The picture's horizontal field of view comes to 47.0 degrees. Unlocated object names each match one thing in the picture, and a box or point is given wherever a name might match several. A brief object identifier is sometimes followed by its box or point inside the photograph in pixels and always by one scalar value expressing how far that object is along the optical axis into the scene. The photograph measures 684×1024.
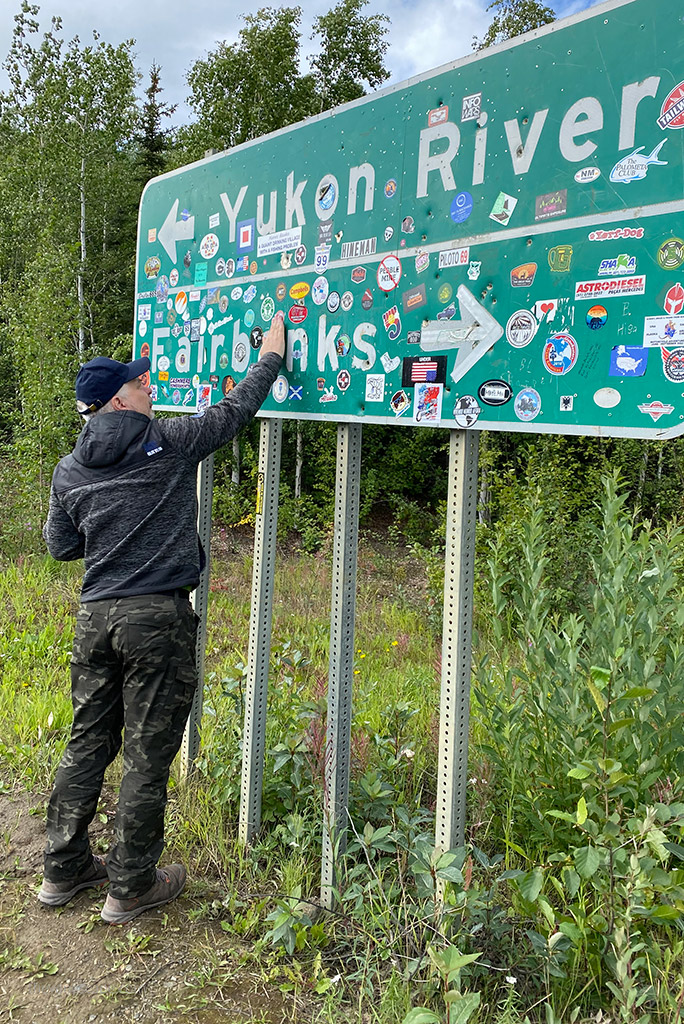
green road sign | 1.80
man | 2.75
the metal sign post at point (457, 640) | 2.27
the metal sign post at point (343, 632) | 2.76
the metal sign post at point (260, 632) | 3.13
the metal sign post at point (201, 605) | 3.57
